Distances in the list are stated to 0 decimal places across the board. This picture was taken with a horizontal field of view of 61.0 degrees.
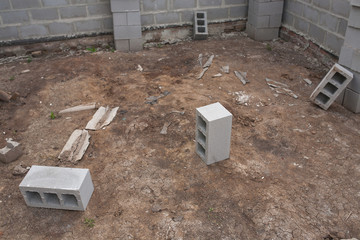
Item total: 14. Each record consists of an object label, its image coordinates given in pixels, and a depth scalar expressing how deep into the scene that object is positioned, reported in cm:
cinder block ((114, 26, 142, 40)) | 755
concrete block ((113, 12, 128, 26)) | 738
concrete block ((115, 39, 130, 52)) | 771
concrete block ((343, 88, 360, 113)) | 517
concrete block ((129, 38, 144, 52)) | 777
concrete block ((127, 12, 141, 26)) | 742
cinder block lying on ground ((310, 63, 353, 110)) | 504
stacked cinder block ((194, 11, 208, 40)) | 815
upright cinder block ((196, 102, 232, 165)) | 390
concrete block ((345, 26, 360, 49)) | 494
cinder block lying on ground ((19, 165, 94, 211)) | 346
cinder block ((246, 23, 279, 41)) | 819
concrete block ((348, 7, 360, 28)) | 481
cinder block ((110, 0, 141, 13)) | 721
